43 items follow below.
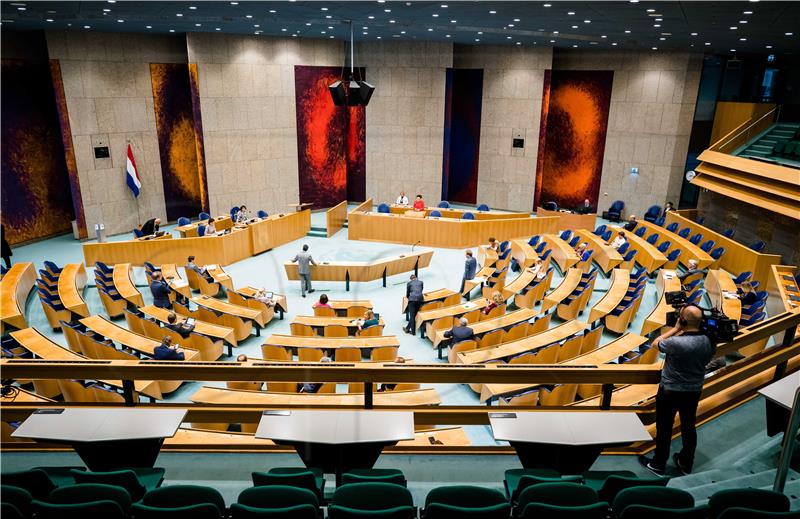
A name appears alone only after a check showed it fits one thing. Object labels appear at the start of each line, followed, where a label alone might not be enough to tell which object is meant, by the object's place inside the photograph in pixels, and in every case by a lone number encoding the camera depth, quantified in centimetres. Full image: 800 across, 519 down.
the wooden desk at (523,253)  1420
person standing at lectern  1252
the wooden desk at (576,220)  1852
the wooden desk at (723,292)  1055
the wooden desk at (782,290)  1084
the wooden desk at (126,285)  1132
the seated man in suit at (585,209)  1912
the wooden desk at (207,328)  944
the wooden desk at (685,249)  1406
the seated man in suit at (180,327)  907
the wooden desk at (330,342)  887
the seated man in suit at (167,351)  784
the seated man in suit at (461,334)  904
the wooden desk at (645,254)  1419
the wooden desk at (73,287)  1059
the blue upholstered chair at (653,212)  1962
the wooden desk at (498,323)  974
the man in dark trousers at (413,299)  1072
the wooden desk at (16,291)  977
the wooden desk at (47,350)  757
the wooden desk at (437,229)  1703
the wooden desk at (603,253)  1429
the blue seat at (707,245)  1508
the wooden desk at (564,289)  1102
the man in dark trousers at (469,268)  1270
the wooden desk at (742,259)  1361
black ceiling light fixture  1246
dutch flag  1684
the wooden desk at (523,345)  839
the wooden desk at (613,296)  1059
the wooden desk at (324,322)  994
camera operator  387
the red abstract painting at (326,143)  1984
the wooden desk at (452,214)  1784
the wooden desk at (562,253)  1429
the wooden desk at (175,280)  1170
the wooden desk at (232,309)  1046
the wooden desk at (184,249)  1407
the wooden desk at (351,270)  1344
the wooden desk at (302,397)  577
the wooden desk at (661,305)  980
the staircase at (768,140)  1766
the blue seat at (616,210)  2044
